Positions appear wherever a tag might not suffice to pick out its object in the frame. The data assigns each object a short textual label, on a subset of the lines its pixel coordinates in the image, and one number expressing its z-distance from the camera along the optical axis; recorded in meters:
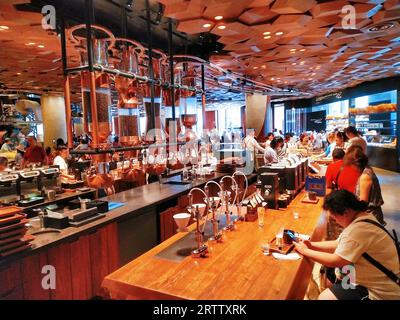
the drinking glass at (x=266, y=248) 2.04
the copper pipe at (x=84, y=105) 2.28
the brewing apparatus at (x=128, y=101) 2.61
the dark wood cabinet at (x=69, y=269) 2.29
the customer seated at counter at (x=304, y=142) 10.44
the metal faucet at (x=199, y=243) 2.03
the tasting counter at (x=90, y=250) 2.31
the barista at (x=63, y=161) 5.31
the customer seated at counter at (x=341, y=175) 3.58
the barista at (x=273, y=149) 6.09
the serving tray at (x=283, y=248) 2.04
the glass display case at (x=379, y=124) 11.20
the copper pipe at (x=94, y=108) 2.24
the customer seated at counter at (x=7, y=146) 10.14
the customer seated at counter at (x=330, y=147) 7.91
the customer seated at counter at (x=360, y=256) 1.82
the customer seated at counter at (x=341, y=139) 6.93
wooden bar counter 1.58
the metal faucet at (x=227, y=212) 2.53
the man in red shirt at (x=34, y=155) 7.34
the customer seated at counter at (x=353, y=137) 5.46
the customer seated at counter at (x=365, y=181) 3.20
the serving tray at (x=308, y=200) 3.42
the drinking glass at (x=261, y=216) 2.61
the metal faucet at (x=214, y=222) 2.30
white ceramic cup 2.36
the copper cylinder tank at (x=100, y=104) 2.27
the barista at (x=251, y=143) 8.64
